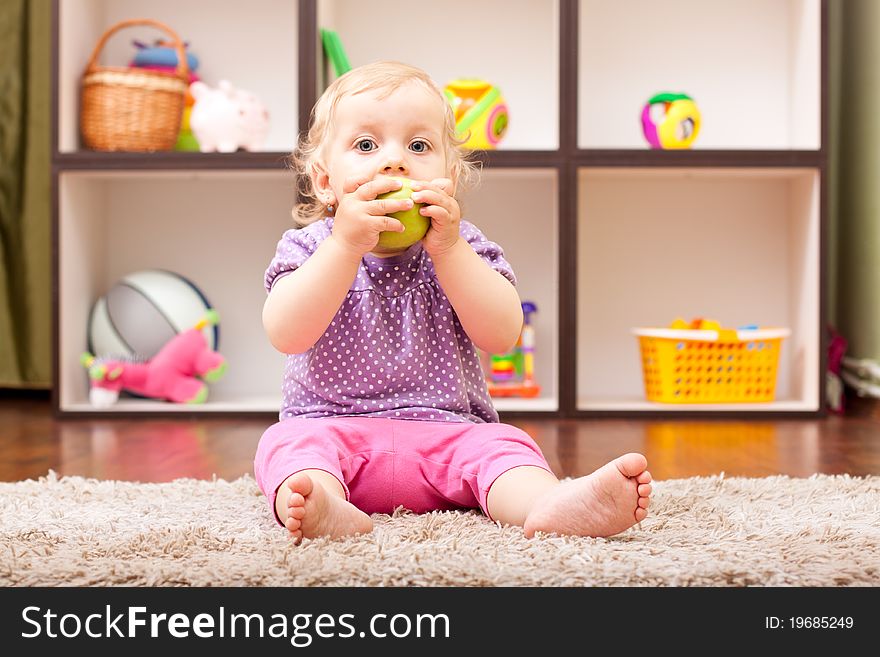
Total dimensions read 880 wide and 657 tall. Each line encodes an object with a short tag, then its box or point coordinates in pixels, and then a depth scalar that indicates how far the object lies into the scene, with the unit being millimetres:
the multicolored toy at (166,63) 2195
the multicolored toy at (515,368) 2139
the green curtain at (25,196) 2355
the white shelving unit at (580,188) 2346
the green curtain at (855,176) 2174
